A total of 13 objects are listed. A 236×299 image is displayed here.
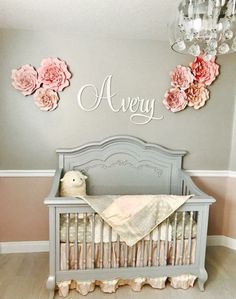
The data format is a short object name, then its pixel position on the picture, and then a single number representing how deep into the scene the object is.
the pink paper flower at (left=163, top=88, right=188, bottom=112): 2.54
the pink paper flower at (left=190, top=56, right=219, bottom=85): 2.53
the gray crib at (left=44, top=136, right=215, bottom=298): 1.88
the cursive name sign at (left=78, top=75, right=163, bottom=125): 2.48
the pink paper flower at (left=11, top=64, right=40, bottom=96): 2.35
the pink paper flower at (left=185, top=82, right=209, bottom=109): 2.55
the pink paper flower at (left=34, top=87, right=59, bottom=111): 2.40
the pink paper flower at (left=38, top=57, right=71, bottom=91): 2.37
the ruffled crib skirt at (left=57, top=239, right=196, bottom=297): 1.94
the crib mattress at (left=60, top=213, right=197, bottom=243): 1.91
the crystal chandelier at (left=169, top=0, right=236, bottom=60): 1.30
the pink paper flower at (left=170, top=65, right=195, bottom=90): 2.52
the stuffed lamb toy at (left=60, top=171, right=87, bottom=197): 2.27
